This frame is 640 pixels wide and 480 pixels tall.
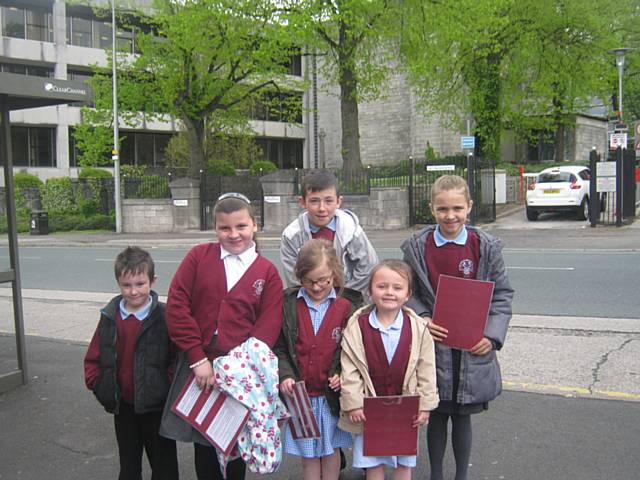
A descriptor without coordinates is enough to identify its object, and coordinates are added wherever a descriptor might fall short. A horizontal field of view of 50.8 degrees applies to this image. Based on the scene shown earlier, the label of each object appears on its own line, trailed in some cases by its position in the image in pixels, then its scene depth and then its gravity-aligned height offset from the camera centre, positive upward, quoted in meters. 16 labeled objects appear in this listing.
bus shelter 5.17 +0.07
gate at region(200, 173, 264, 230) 27.42 -0.08
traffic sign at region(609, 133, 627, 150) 18.69 +1.19
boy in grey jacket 3.82 -0.27
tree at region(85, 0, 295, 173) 24.64 +5.09
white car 21.34 -0.24
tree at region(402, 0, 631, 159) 24.67 +5.04
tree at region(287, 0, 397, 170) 22.05 +5.19
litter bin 28.67 -1.45
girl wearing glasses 3.29 -0.78
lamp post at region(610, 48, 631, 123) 22.19 +4.23
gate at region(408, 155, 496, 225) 22.42 +0.10
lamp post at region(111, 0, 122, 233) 26.08 +2.00
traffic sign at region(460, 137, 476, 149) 21.62 +1.37
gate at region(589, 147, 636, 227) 18.83 -0.03
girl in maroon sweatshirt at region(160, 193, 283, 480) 3.22 -0.56
